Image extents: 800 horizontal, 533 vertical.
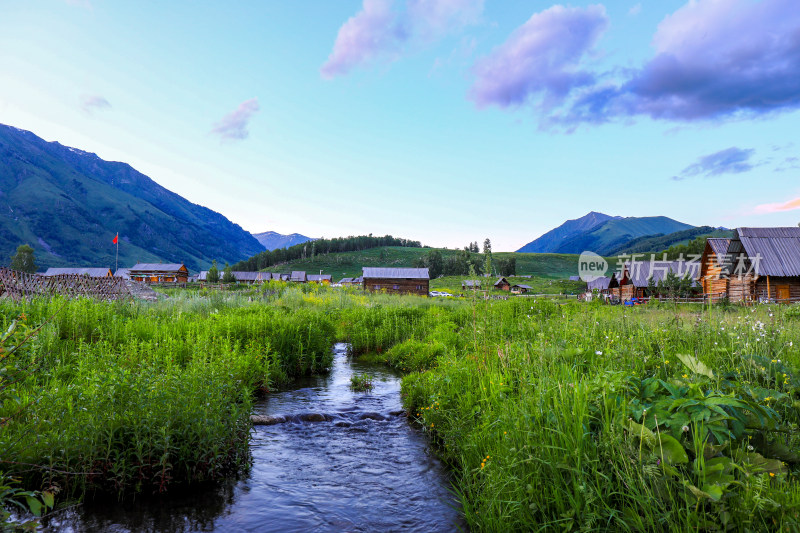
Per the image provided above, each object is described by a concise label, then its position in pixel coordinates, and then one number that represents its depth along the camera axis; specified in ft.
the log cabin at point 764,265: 106.83
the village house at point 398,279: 221.46
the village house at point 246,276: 501.35
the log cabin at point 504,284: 379.14
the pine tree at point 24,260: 356.83
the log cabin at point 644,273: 167.43
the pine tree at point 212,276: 351.25
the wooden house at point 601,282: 300.52
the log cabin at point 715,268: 122.42
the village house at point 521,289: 359.87
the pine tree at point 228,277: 388.68
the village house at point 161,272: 485.97
